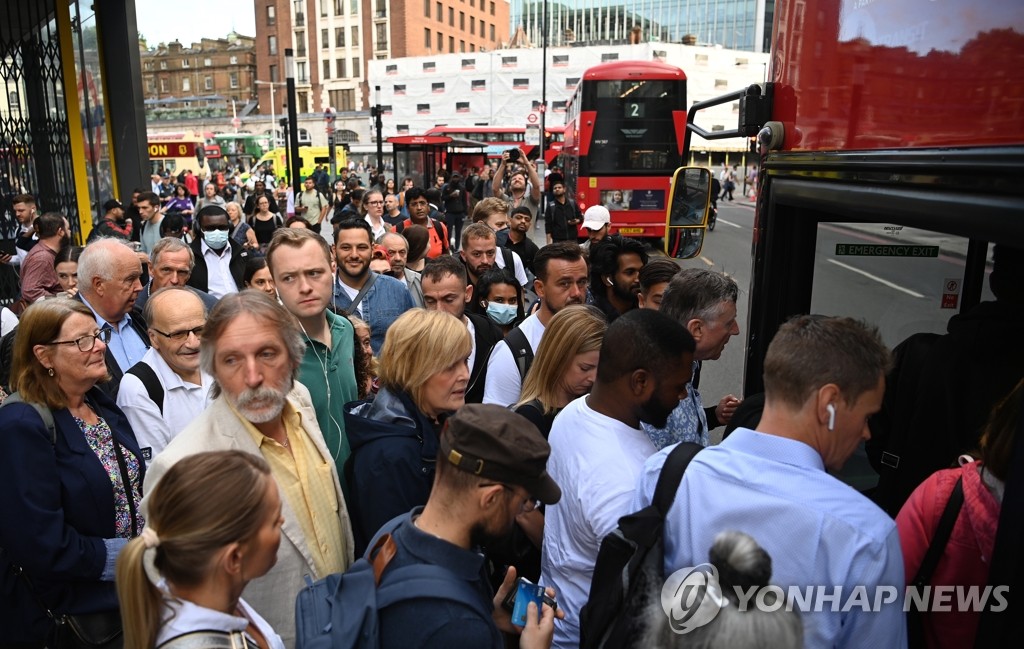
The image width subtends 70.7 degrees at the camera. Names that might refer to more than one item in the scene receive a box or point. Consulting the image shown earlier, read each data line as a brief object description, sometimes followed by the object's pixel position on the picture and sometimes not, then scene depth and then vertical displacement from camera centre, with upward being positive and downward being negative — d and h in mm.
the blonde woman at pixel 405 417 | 2389 -942
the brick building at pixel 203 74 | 88250 +8363
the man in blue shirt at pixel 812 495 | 1562 -779
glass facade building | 88812 +15971
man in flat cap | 1720 -835
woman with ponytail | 1675 -953
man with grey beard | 2354 -971
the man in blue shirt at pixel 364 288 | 5020 -1009
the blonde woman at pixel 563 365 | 2896 -871
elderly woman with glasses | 2443 -1196
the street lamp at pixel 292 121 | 13414 +393
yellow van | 41156 -954
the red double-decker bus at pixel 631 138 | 17625 +174
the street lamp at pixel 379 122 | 26828 +801
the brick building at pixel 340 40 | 75500 +10864
